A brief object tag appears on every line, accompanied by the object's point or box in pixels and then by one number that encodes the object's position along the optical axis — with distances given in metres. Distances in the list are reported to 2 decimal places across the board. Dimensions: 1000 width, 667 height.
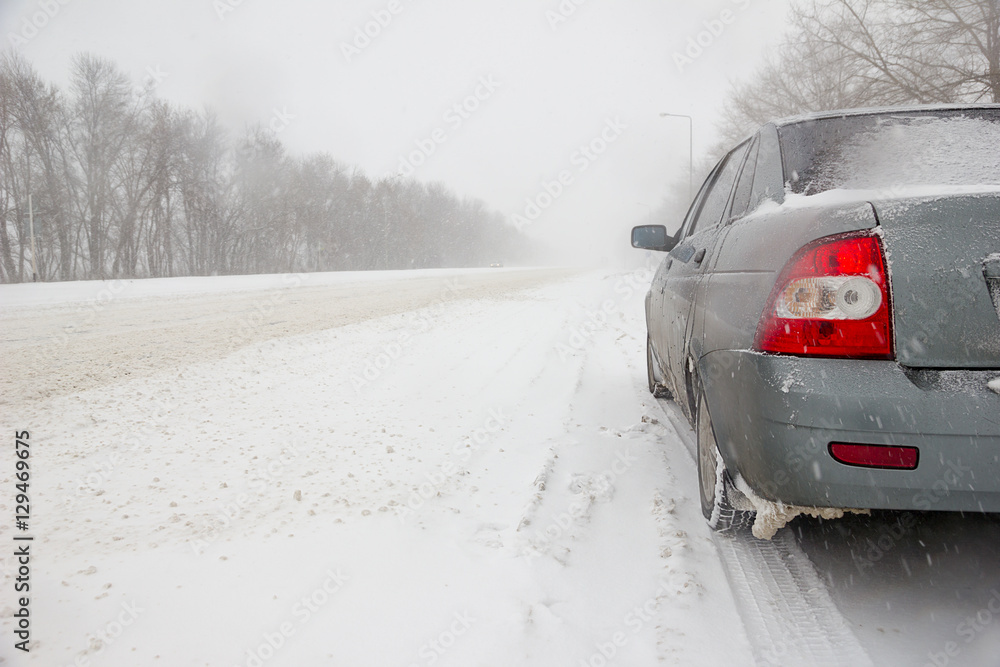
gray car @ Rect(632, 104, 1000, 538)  1.53
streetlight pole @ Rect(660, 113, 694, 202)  27.02
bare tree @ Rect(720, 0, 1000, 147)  10.85
